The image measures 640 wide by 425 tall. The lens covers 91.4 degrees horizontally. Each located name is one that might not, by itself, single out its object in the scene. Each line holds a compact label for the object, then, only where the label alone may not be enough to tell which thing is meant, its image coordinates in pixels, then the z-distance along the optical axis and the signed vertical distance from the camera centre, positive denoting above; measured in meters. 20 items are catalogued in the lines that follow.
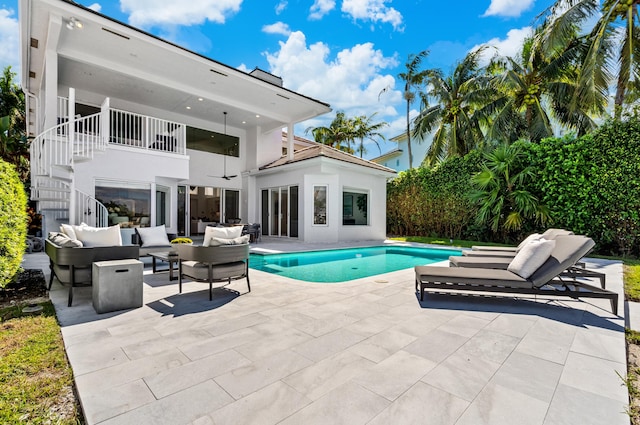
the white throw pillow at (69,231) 5.19 -0.21
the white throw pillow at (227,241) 4.89 -0.37
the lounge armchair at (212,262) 4.56 -0.69
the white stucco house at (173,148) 8.41 +2.73
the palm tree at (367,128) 24.44 +7.01
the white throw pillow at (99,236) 5.16 -0.29
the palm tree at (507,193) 10.51 +0.84
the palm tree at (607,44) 9.87 +5.55
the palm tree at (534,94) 12.59 +5.27
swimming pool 7.21 -1.28
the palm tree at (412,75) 18.19 +8.44
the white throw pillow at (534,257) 4.22 -0.55
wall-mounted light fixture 7.62 +4.81
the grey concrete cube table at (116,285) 3.89 -0.86
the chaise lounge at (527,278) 3.96 -0.83
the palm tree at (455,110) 15.26 +5.48
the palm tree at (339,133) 24.31 +6.64
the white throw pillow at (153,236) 7.51 -0.45
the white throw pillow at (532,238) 5.17 -0.36
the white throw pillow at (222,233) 5.12 -0.26
